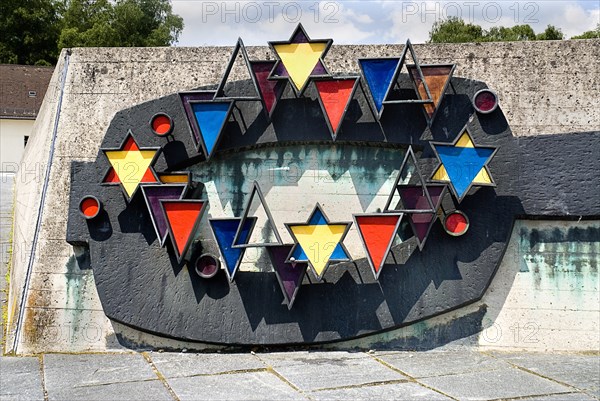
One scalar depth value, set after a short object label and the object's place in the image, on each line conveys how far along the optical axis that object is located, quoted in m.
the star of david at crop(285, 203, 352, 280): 6.00
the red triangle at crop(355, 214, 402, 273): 5.97
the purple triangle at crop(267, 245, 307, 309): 6.03
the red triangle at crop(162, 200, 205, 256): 6.05
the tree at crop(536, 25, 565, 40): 31.90
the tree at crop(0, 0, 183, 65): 31.20
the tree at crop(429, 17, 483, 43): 31.53
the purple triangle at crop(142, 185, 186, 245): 6.10
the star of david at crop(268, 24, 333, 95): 6.16
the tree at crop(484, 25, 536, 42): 32.06
